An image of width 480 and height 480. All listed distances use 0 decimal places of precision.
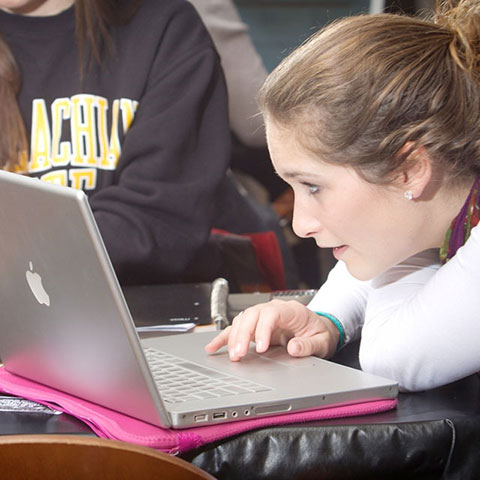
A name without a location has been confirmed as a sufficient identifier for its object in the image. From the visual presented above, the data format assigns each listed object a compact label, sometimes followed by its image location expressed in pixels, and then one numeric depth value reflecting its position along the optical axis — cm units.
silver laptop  388
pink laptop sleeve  390
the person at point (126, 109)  542
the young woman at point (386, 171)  412
